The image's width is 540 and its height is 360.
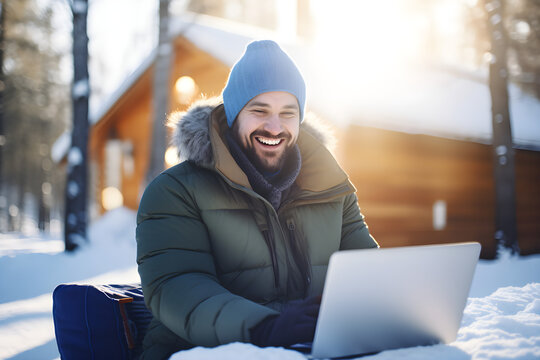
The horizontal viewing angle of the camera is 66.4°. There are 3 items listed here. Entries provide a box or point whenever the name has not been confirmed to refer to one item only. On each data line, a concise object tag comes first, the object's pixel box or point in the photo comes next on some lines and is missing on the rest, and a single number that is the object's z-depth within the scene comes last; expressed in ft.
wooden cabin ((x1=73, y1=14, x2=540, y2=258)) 27.09
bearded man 4.94
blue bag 6.31
